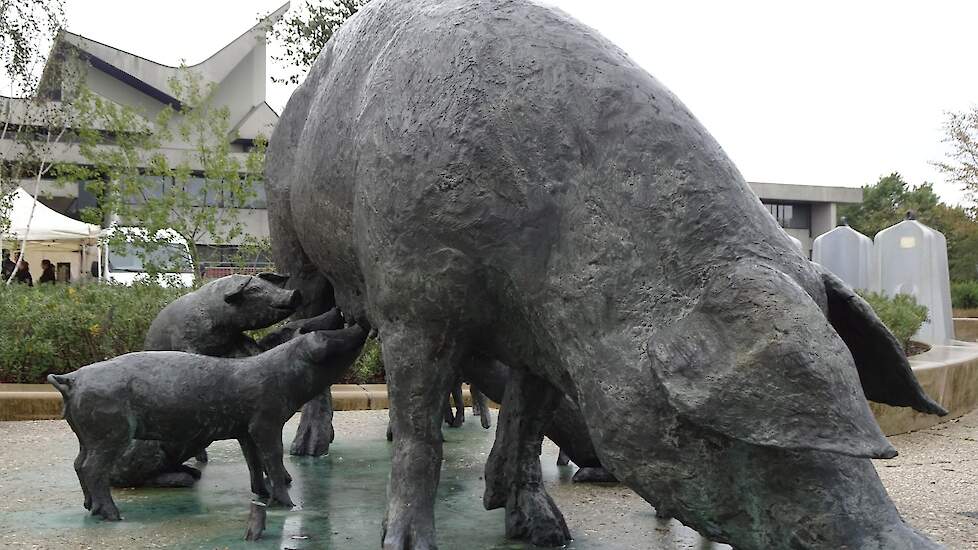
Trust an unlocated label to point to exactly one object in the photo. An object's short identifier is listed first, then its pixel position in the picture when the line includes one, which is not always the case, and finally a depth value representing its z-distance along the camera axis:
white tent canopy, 20.62
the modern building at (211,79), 39.00
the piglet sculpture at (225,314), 5.00
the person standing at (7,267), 22.34
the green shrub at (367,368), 10.13
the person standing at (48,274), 20.42
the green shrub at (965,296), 28.62
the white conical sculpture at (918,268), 16.66
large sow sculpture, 2.14
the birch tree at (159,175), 17.61
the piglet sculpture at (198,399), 4.09
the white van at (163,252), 16.92
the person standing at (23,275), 20.73
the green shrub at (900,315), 11.46
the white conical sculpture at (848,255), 18.72
